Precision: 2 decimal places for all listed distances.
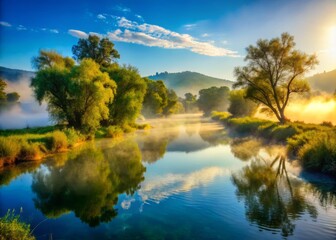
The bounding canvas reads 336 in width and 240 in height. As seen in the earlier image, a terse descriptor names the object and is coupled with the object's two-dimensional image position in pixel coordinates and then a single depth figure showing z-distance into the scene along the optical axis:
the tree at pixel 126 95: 41.09
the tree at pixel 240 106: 60.81
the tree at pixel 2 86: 39.65
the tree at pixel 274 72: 32.22
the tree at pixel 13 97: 81.44
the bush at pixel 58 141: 23.02
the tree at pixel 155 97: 71.32
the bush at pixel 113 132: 35.72
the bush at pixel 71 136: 25.54
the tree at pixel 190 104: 150.25
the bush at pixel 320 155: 13.55
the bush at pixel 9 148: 18.31
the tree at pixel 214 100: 104.69
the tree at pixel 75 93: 28.95
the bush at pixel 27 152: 19.91
